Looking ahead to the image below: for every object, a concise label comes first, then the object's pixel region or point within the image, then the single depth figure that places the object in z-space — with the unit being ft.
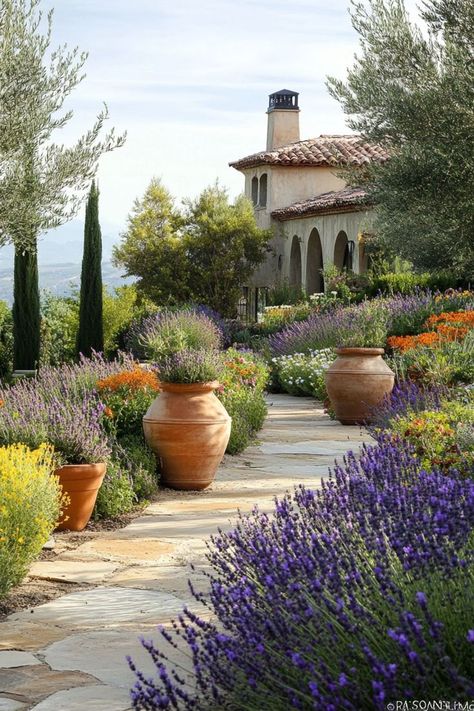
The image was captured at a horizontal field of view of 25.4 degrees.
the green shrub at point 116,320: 84.84
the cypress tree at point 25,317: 67.21
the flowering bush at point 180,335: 29.43
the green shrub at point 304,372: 49.96
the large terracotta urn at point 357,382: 39.81
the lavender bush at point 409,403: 30.19
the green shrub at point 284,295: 94.38
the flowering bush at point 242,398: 32.12
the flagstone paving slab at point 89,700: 11.42
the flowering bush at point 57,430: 21.17
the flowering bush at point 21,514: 15.85
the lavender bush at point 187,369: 26.12
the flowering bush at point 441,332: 44.34
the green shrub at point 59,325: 76.59
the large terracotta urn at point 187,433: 25.72
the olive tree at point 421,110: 42.68
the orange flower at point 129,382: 28.76
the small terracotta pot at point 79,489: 20.44
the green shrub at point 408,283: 72.33
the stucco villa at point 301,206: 99.14
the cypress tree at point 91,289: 76.38
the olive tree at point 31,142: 37.96
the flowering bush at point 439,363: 38.58
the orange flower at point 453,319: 48.55
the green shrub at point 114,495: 22.45
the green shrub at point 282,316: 71.31
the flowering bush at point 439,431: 20.02
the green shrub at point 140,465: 24.47
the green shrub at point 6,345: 73.67
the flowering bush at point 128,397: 27.63
